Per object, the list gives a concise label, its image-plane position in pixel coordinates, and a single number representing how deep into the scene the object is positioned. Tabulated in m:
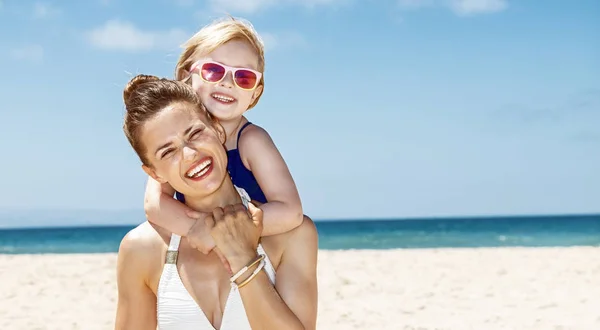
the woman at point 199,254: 2.43
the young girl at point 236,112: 2.86
